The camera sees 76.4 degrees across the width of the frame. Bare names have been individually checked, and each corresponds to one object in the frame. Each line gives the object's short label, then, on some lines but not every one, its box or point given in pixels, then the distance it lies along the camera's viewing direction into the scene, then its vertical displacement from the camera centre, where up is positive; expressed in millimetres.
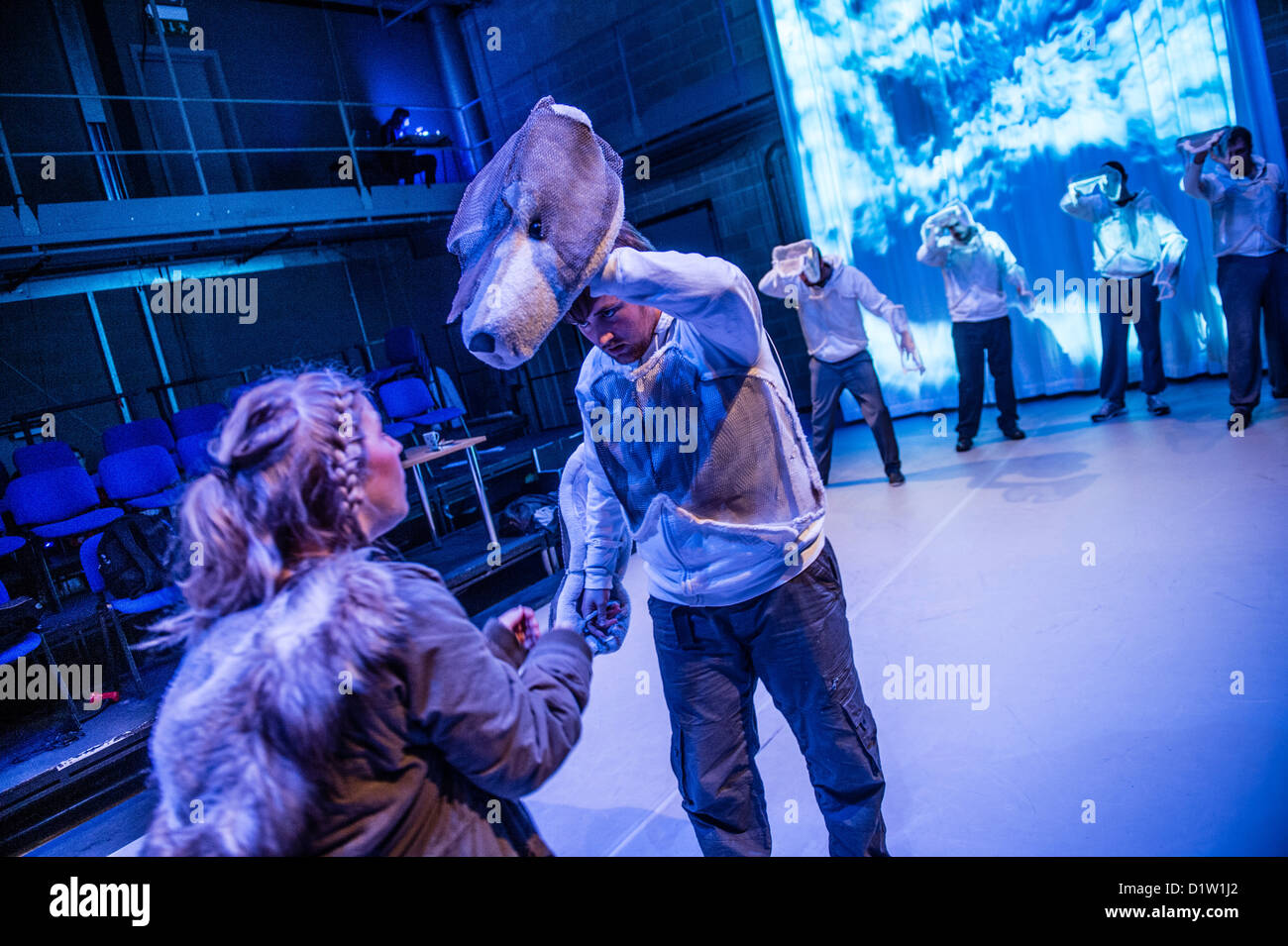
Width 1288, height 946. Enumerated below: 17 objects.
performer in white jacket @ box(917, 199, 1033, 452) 6234 +5
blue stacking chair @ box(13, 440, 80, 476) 6555 +524
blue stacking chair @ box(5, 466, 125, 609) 5371 +96
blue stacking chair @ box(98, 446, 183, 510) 5848 +158
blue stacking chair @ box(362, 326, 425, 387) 8891 +871
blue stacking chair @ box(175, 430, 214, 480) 6730 +304
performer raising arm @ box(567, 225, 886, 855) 1664 -404
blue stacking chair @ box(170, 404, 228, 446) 7660 +602
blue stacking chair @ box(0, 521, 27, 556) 4781 -78
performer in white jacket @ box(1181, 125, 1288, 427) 5090 -84
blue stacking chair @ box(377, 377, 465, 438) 7684 +255
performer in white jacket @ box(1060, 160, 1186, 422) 5867 -23
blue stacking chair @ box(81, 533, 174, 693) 4406 -526
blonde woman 985 -271
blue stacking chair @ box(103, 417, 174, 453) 7133 +559
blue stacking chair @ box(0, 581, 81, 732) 3902 -551
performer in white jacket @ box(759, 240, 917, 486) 5793 -14
